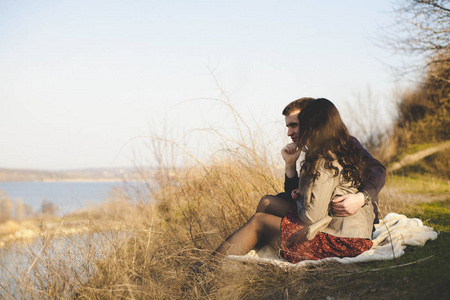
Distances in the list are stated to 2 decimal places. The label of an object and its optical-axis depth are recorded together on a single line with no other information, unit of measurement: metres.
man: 2.56
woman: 2.51
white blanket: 2.64
